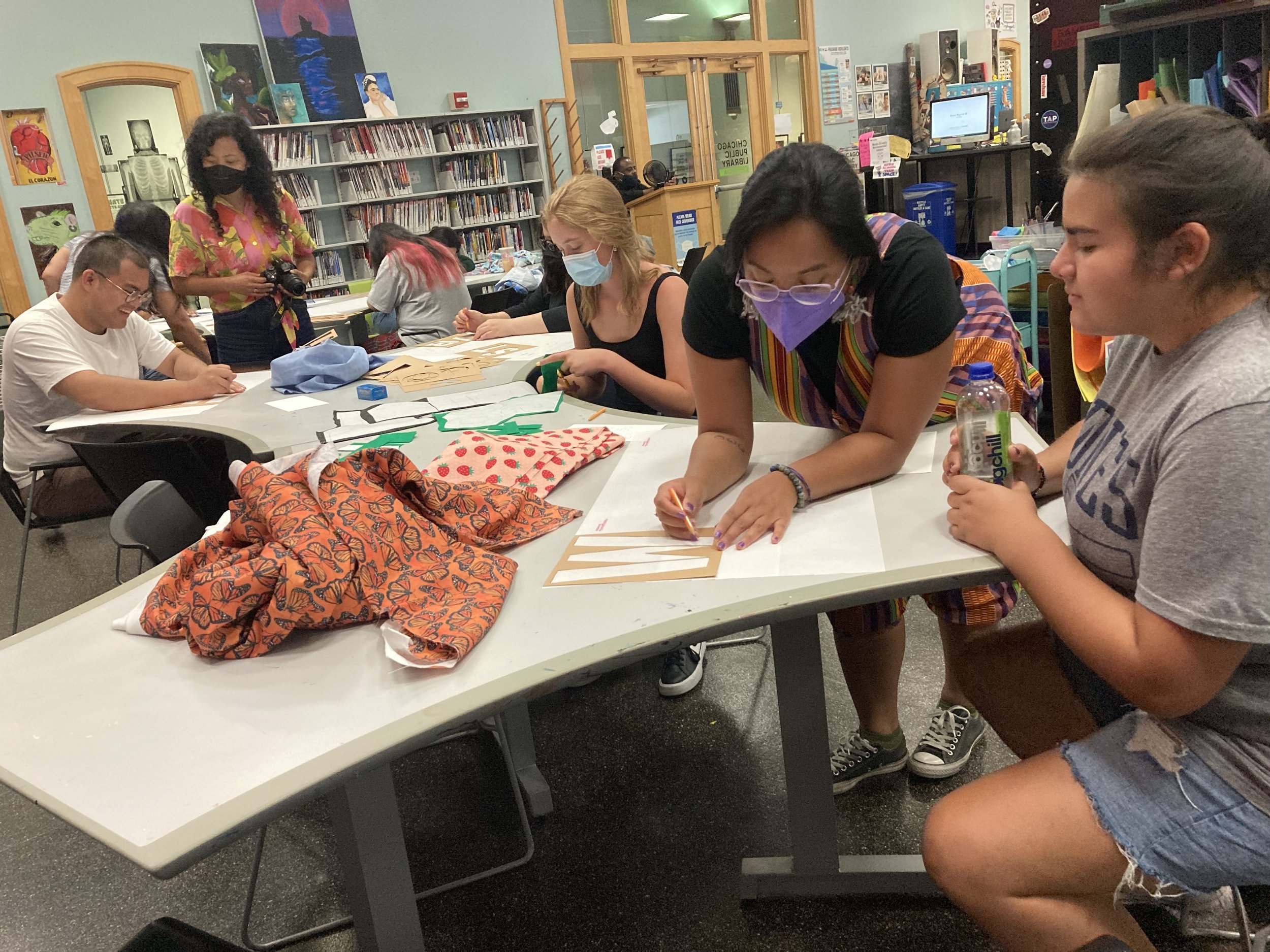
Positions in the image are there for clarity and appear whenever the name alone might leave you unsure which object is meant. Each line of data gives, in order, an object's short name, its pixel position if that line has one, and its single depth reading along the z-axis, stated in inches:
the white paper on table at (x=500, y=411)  85.7
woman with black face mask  134.6
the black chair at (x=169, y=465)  91.6
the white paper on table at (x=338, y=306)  198.4
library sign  428.1
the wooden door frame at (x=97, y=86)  267.9
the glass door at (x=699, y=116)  398.6
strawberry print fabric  65.6
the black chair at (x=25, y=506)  112.0
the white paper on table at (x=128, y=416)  106.3
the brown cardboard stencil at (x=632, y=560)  49.9
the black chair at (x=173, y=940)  39.4
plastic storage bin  147.5
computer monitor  353.1
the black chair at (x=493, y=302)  191.3
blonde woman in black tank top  95.5
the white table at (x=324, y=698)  36.0
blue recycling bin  319.6
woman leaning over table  52.9
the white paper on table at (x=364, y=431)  86.7
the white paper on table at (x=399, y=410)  93.0
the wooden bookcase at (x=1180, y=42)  114.9
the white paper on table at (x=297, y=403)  104.9
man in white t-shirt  109.7
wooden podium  294.0
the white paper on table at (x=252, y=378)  122.2
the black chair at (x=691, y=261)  148.5
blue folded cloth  112.4
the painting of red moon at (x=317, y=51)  298.8
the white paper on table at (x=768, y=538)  48.9
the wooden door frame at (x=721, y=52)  367.6
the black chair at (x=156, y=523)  67.2
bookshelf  309.6
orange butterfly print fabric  44.9
